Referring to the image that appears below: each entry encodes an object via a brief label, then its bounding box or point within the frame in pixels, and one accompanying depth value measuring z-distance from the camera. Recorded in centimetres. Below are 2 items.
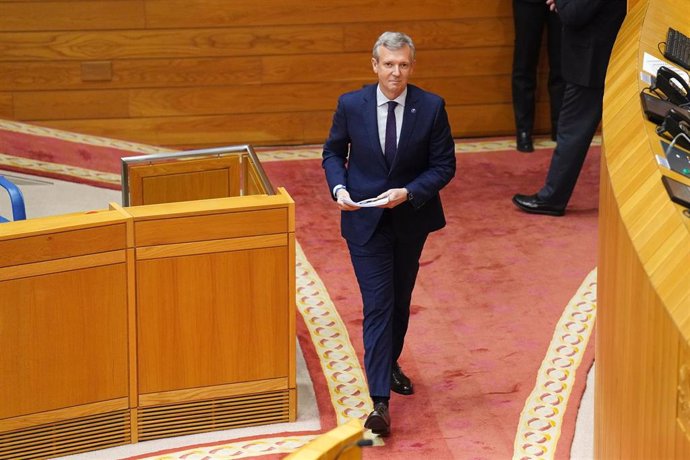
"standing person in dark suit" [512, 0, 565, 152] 1426
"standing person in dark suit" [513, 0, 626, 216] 1178
